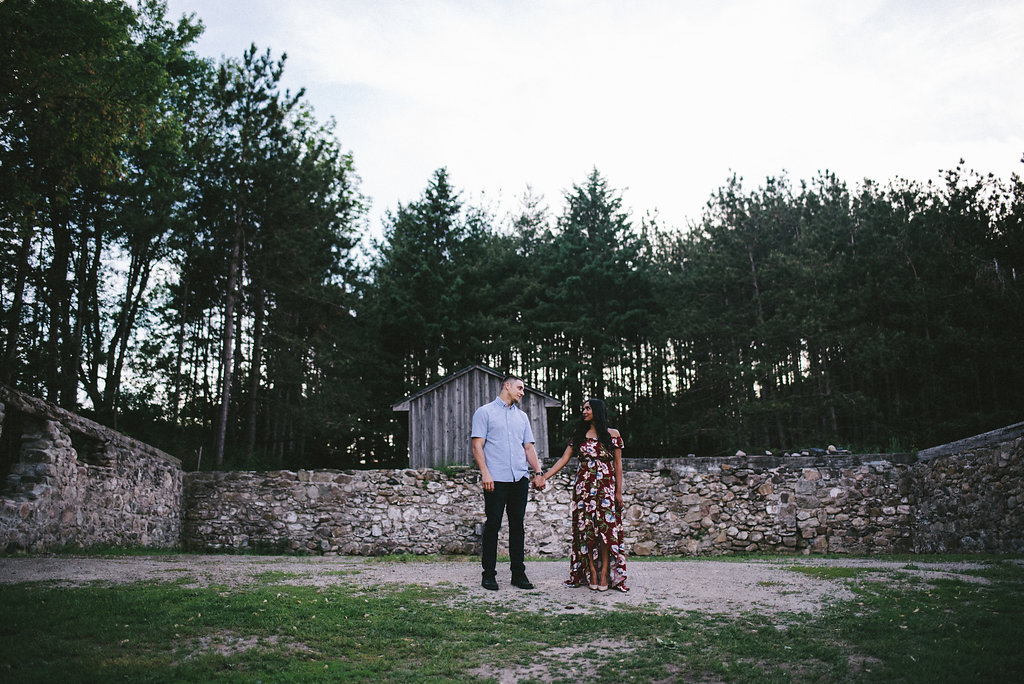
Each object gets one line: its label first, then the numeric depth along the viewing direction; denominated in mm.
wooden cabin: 15867
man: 5441
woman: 5457
